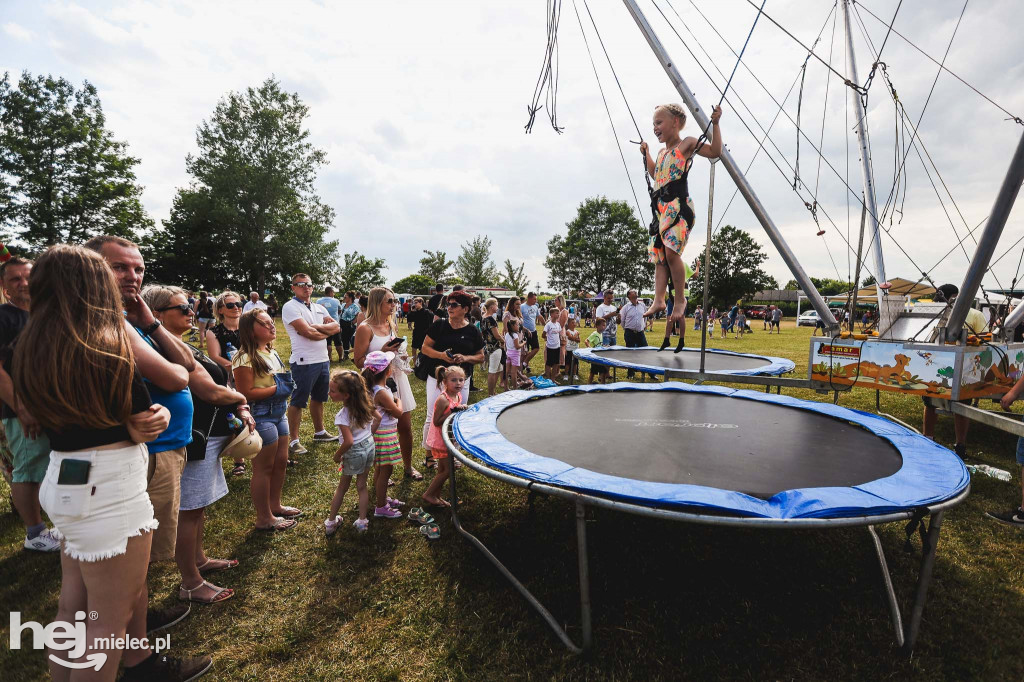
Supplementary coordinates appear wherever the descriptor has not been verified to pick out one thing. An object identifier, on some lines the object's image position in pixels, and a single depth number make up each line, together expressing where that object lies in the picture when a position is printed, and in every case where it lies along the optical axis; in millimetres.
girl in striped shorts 2516
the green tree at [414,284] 51000
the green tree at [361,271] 46069
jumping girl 2938
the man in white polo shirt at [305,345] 3318
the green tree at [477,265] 41344
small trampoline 4391
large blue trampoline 1450
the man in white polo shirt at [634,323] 6613
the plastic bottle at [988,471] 3208
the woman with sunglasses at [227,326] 2793
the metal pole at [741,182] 3385
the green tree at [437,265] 45219
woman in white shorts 1037
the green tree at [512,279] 43625
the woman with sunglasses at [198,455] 1779
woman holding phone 2980
